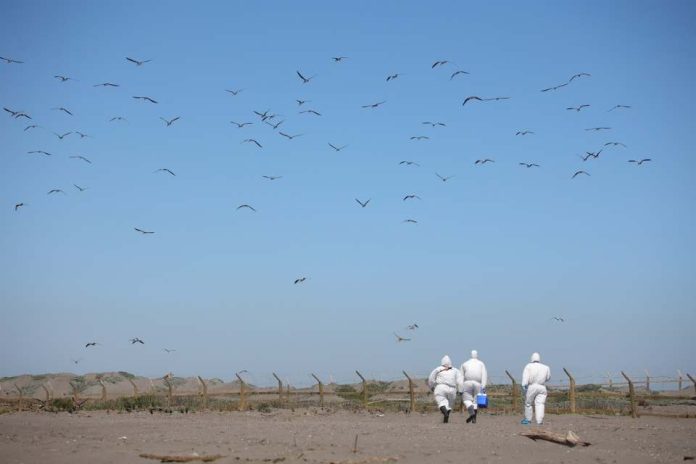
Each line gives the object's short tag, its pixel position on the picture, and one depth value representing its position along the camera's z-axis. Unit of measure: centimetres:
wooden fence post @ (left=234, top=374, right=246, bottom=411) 3453
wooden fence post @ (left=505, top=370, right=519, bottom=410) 3152
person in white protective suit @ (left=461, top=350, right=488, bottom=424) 2419
